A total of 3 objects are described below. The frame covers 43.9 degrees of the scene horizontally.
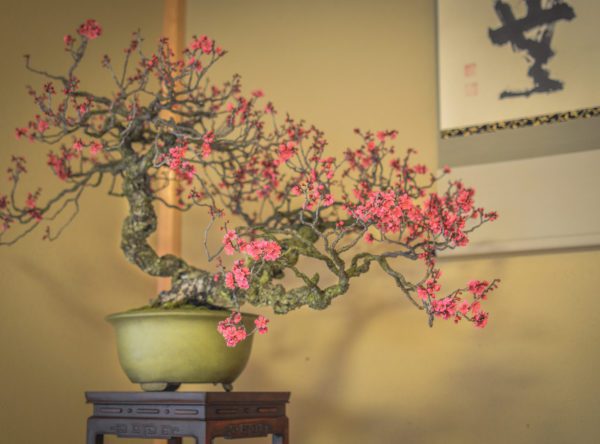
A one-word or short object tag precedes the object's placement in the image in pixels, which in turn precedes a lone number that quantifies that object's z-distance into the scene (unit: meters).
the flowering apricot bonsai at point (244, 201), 1.86
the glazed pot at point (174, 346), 2.02
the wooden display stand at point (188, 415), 1.88
